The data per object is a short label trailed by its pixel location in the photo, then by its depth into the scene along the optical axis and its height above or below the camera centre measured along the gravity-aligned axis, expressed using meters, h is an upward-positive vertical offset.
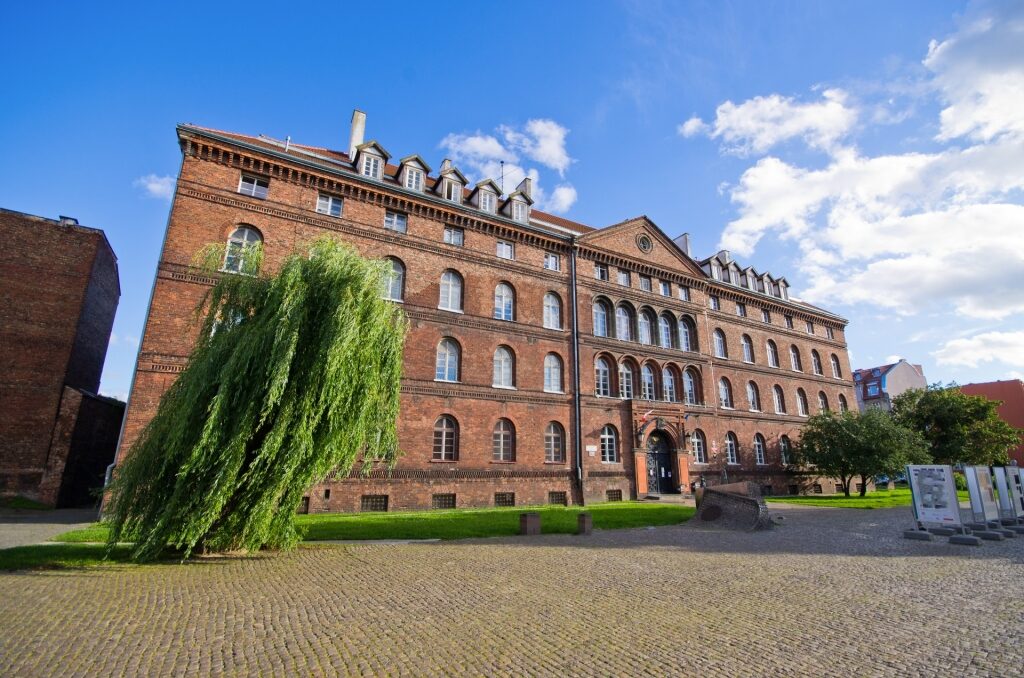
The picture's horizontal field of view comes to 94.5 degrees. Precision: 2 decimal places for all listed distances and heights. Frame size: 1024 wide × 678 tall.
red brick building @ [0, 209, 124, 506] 19.09 +3.96
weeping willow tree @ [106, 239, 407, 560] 8.26 +0.89
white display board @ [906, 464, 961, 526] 12.42 -0.71
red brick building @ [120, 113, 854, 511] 17.94 +6.18
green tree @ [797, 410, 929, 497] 25.69 +1.12
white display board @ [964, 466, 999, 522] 13.30 -0.70
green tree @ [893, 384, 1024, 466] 32.62 +2.79
